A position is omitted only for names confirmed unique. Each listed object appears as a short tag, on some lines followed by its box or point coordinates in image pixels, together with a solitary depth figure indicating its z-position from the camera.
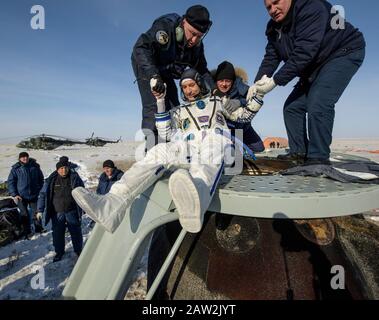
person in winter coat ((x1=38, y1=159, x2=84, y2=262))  5.76
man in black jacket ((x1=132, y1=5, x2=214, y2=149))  3.34
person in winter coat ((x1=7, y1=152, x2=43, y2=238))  6.90
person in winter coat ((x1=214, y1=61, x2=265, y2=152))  4.13
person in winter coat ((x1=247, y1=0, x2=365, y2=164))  2.66
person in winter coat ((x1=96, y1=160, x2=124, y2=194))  6.62
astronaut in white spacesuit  1.62
